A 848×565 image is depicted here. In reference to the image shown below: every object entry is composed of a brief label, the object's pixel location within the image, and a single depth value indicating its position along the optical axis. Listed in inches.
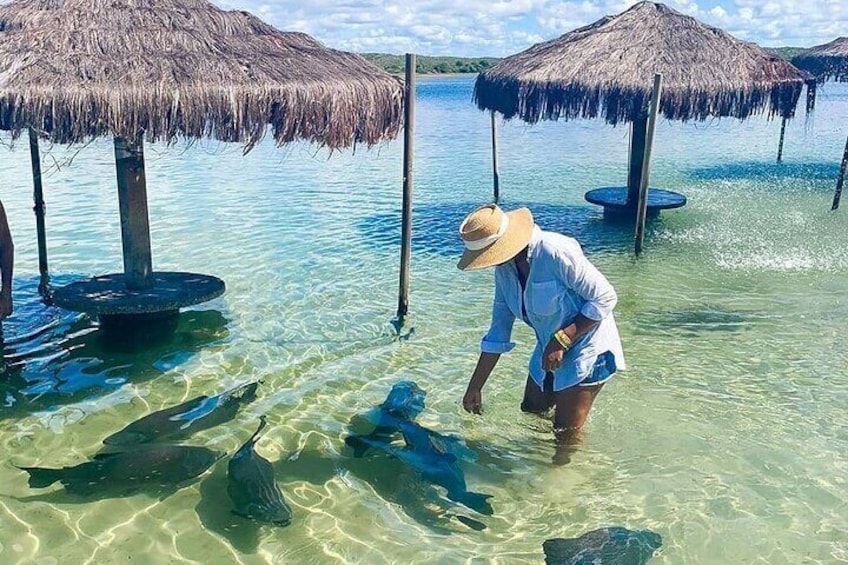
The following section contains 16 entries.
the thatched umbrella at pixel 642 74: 413.4
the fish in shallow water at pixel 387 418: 195.2
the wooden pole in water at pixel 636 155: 452.4
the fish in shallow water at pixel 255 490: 157.2
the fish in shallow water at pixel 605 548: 141.9
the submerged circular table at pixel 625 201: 429.7
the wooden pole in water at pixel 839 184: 449.3
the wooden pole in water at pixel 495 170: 524.6
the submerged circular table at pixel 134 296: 236.1
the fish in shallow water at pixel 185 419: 190.1
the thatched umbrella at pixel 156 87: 206.4
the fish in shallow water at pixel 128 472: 168.4
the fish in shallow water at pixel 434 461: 165.8
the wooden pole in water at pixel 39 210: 287.6
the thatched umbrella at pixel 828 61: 613.0
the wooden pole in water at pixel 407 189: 254.5
